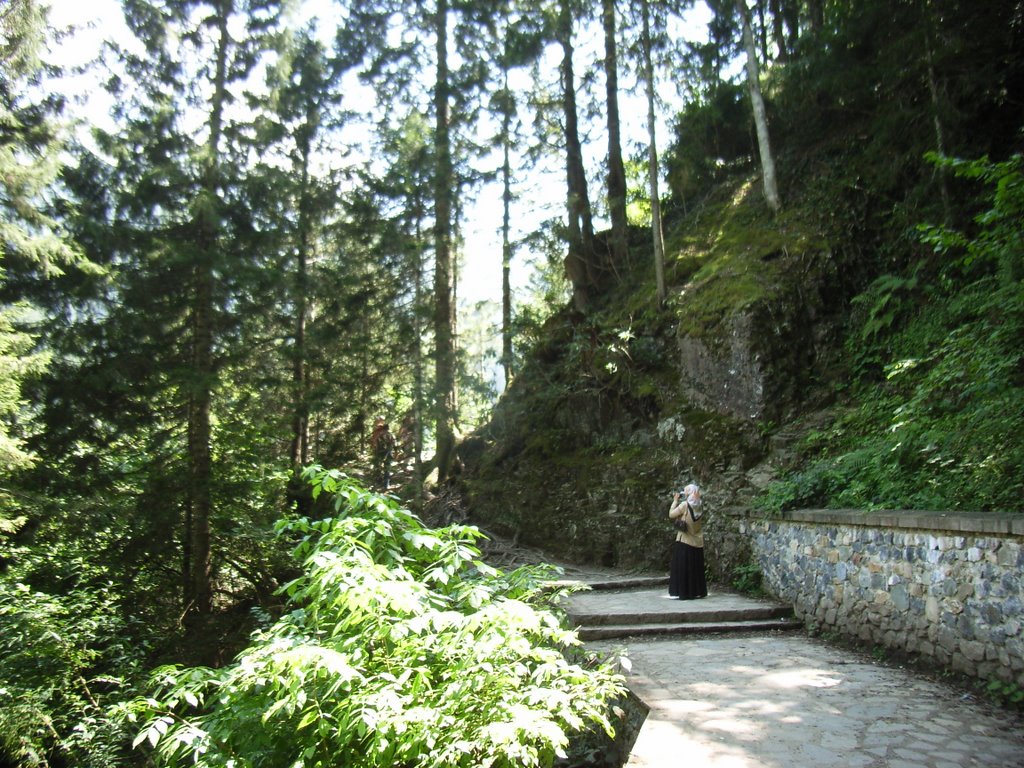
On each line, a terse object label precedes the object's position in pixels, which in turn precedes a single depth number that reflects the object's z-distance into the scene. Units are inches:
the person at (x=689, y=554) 343.0
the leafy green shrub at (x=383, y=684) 108.3
